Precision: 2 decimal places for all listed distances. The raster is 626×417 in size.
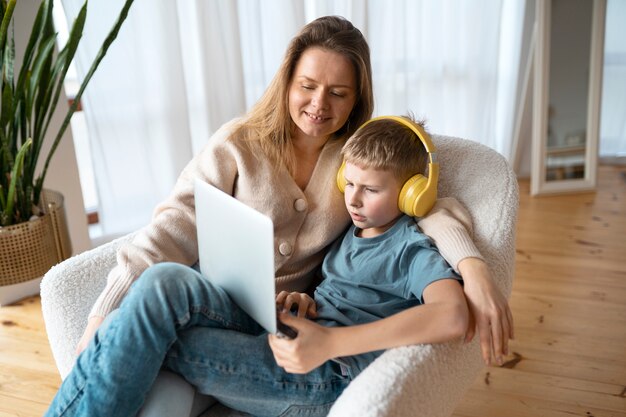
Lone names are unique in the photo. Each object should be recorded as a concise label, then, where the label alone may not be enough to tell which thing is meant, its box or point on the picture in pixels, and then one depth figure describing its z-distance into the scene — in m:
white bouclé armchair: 1.02
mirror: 3.07
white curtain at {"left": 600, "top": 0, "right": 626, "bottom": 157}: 3.33
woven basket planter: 1.87
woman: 1.42
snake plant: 1.77
